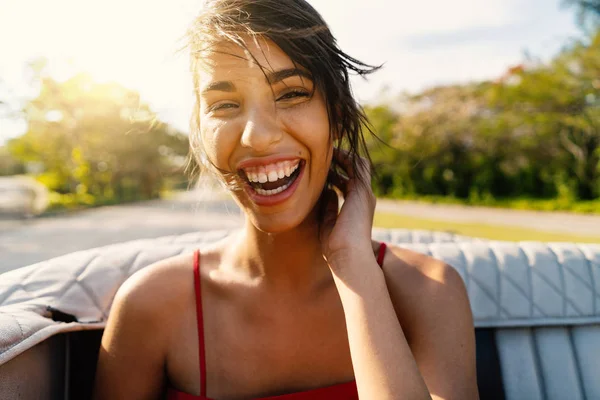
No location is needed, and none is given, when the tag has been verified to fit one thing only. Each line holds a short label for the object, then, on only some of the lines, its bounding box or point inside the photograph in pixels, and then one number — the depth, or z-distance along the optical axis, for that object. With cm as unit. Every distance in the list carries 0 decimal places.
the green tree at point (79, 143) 1751
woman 46
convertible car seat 59
